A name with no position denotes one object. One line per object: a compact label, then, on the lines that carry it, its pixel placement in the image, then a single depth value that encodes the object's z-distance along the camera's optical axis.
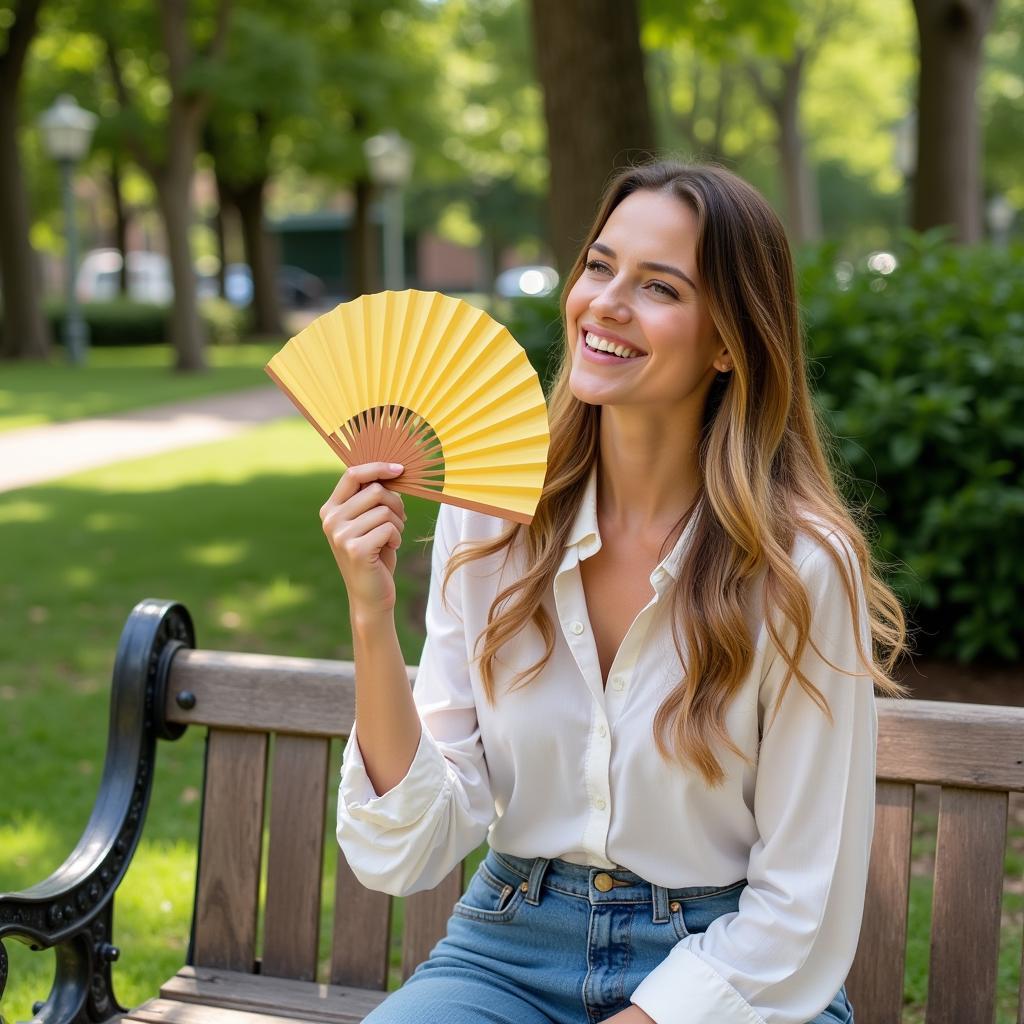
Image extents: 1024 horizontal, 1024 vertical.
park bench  2.30
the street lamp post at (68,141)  19.92
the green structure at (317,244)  66.31
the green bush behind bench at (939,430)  4.92
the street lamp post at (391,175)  21.25
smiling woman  1.99
